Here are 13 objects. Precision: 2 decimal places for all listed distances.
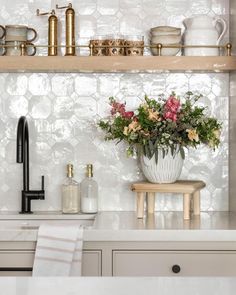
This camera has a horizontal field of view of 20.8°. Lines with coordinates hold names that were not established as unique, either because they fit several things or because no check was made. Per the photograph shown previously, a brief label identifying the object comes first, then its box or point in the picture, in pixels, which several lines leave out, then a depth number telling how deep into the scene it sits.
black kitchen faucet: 2.83
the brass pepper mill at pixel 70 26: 2.90
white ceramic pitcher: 2.83
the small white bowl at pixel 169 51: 2.85
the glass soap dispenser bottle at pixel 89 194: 2.86
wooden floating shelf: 2.77
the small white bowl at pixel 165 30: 2.84
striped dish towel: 2.34
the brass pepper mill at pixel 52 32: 2.89
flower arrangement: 2.64
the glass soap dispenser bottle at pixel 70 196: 2.88
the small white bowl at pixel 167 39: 2.85
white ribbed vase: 2.70
